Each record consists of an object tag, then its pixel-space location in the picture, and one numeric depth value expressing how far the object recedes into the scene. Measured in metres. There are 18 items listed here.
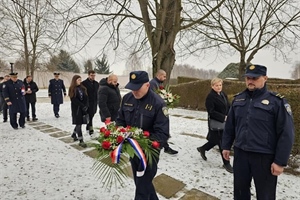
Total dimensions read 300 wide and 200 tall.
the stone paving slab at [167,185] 3.32
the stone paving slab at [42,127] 7.34
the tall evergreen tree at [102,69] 47.75
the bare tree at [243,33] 14.48
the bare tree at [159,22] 6.81
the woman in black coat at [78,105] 5.49
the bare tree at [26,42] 17.72
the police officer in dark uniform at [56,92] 9.34
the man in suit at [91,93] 6.50
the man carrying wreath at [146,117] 2.48
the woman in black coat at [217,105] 4.20
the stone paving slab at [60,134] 6.42
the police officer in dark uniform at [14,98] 7.15
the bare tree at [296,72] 81.40
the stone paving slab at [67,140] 5.83
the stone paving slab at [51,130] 6.91
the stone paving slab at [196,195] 3.18
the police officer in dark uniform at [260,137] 2.27
